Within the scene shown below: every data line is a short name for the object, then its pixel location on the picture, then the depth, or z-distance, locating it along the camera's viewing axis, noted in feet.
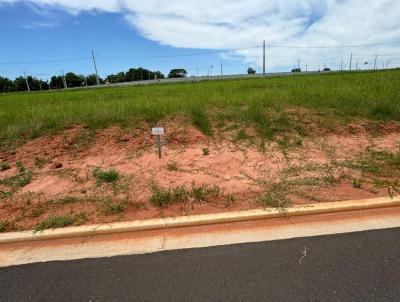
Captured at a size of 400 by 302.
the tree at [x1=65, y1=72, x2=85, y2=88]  279.77
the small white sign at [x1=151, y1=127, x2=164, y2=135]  17.21
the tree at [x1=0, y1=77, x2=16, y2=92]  266.16
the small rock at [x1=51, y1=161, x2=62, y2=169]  18.78
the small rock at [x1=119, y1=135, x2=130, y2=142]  22.04
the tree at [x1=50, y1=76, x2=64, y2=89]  275.59
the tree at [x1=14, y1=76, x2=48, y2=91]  271.08
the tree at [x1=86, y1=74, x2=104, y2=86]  300.07
